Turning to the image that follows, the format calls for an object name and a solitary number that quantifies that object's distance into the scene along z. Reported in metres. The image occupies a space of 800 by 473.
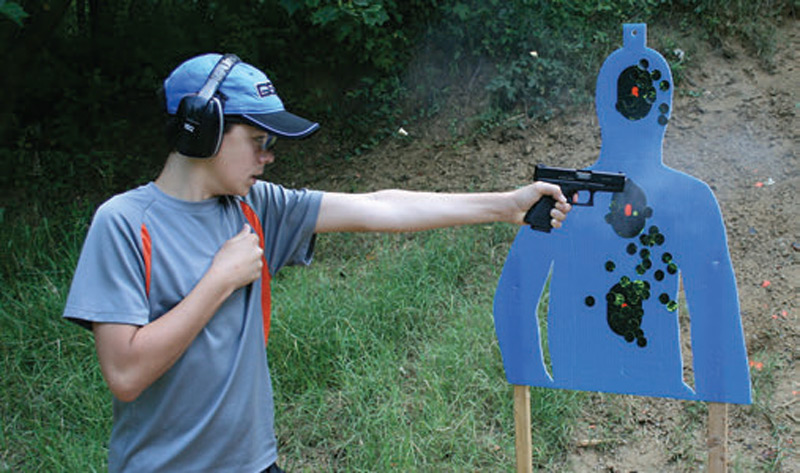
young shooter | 1.72
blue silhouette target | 2.52
